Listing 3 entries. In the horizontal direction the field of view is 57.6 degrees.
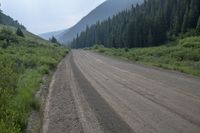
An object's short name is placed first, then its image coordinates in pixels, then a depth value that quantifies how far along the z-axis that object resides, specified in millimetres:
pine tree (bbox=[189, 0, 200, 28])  39889
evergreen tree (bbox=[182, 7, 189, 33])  40508
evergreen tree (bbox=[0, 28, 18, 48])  27762
